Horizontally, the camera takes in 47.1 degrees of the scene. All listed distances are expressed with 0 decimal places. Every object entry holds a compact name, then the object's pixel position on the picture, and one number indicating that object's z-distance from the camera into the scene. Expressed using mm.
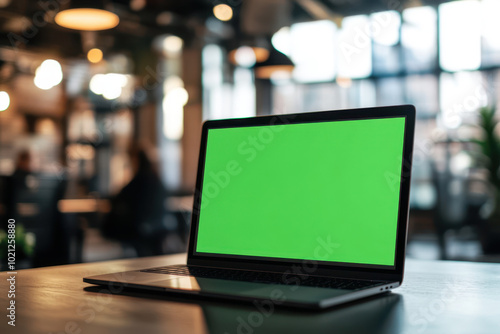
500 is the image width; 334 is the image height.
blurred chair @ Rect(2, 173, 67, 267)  4441
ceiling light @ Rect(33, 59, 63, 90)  7191
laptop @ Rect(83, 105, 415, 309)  826
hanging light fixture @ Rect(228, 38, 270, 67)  5566
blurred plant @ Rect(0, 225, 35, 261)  3836
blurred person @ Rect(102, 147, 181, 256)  4688
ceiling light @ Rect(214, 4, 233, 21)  7438
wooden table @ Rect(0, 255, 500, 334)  584
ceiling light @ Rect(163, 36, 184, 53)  8047
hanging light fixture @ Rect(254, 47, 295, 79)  5070
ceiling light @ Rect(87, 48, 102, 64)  7438
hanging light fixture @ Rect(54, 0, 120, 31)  3546
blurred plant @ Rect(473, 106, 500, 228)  5555
